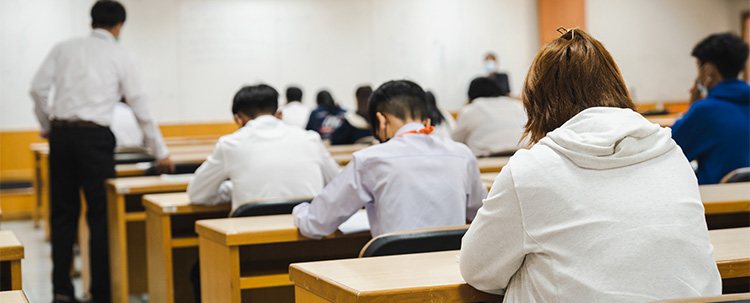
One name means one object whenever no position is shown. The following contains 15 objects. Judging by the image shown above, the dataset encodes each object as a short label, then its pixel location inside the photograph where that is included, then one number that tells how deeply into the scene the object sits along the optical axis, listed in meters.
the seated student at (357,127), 6.16
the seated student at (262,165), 3.13
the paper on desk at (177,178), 3.83
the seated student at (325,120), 7.19
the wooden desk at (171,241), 3.16
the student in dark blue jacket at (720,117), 3.54
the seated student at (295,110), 7.90
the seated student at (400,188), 2.35
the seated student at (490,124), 5.67
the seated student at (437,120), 5.35
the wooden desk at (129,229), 3.73
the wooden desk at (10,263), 2.04
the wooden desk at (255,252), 2.35
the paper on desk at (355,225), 2.50
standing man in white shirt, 4.01
